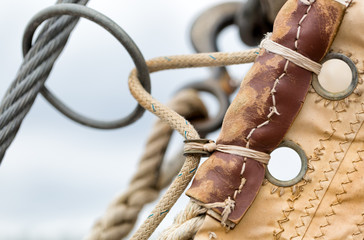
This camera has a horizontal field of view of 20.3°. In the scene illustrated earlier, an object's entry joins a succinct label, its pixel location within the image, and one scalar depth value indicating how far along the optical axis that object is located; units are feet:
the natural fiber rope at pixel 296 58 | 2.08
